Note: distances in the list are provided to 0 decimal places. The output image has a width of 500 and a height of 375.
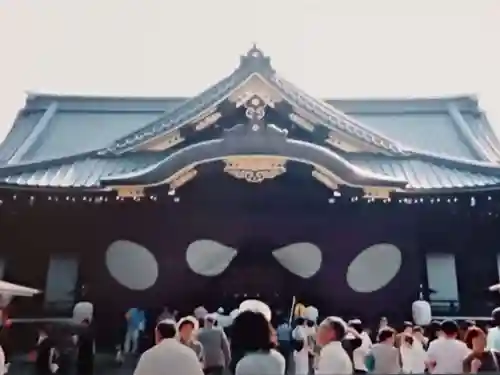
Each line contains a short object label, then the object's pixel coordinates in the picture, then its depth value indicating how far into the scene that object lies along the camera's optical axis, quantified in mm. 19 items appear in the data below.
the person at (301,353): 7838
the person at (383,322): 8901
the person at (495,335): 5613
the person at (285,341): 8414
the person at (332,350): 4188
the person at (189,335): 5832
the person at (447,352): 5418
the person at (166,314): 9167
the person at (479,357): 4691
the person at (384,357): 5588
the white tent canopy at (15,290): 7781
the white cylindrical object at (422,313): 8938
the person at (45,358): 5887
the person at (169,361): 3908
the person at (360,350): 6660
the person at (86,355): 7262
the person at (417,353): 7203
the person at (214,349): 6223
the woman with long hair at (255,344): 3656
